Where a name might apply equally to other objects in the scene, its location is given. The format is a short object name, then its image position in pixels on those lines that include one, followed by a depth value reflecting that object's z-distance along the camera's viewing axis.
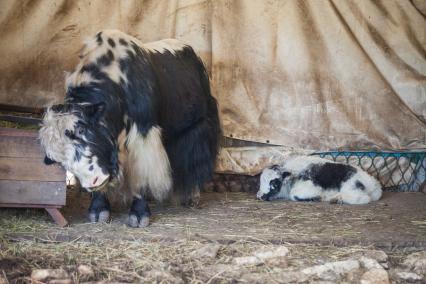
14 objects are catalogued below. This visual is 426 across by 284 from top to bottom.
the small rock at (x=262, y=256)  3.77
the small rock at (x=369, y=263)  3.73
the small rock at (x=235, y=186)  6.54
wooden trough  4.31
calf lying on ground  5.77
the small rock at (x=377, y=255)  3.88
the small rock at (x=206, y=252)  3.87
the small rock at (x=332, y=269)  3.61
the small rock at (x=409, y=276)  3.62
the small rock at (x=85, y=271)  3.49
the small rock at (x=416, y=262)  3.74
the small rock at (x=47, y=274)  3.37
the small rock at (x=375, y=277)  3.49
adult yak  4.26
